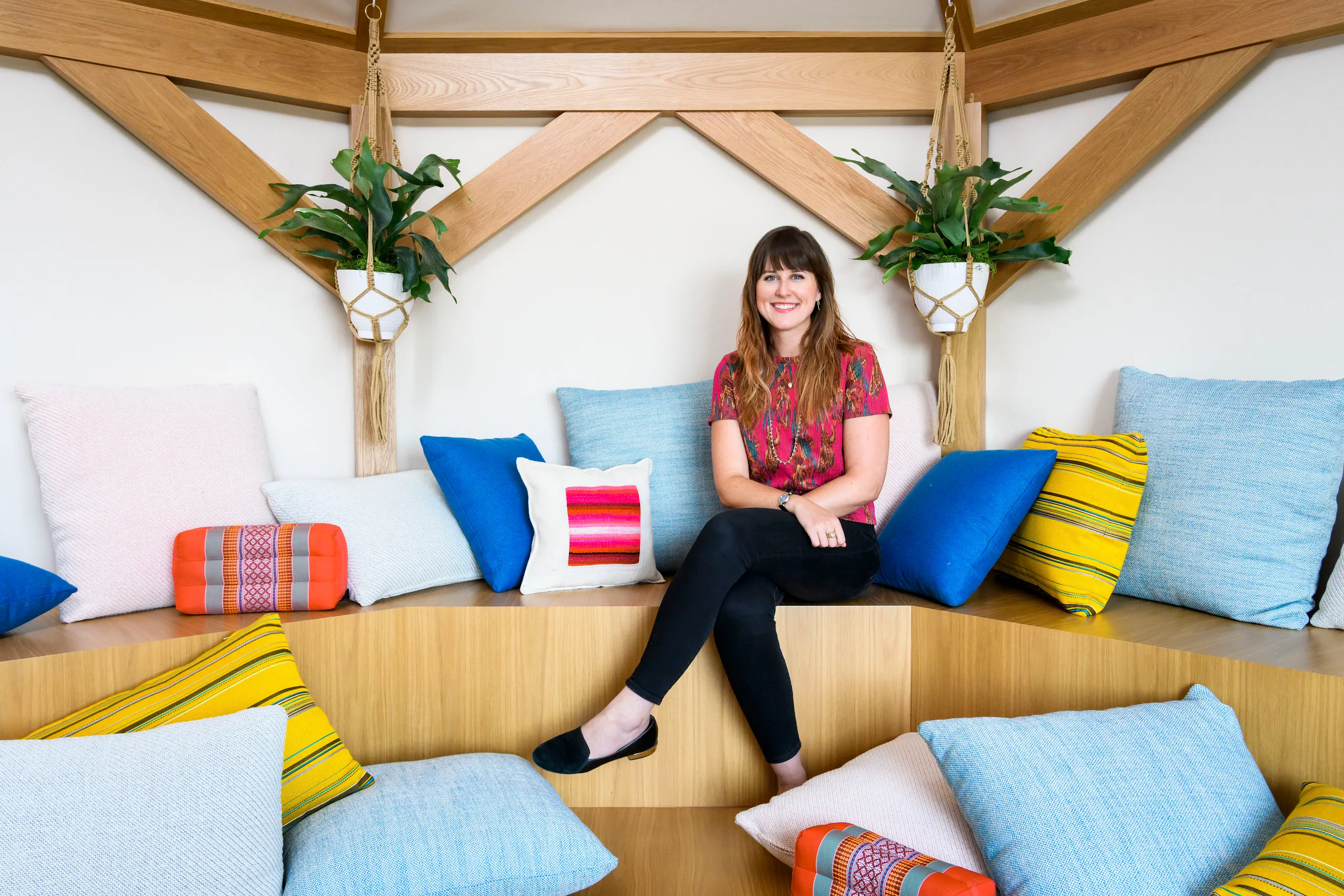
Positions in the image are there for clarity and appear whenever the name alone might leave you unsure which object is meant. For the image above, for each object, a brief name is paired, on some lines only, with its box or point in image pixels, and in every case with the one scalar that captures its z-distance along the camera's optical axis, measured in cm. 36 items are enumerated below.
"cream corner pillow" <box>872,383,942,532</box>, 271
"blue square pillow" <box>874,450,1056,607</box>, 220
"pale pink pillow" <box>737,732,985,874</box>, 163
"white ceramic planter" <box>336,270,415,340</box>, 257
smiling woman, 195
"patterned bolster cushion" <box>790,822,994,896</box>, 142
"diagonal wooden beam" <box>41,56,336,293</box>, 240
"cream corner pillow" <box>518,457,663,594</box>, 236
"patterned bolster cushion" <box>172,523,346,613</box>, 216
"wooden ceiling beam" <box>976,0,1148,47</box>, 255
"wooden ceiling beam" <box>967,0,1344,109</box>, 223
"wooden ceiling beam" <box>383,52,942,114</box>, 283
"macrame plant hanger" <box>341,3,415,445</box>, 265
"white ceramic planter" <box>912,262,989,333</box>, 259
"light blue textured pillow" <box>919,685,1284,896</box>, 141
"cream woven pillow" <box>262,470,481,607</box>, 229
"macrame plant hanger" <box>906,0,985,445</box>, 268
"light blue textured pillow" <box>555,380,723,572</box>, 266
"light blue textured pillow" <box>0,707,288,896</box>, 125
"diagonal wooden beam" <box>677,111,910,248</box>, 285
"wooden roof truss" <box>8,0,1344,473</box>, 249
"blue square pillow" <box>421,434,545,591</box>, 241
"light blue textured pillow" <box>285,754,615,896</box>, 146
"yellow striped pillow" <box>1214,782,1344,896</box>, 127
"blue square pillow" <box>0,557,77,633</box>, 183
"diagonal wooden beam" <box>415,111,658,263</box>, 282
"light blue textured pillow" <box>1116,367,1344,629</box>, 202
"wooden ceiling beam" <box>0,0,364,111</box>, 231
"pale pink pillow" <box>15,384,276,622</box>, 214
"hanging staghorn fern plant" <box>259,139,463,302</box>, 246
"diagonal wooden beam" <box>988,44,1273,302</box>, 236
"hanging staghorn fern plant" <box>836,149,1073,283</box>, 251
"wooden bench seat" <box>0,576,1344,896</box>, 205
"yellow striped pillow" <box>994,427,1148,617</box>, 213
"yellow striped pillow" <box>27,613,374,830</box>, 163
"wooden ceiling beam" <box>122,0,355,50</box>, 251
